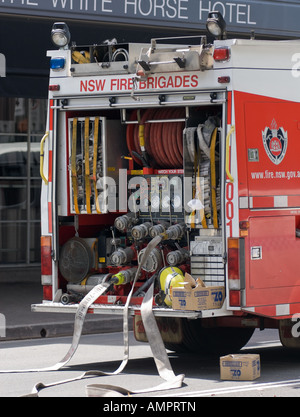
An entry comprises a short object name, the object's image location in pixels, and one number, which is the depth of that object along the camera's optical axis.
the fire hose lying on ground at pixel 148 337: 18.22
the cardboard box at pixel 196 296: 18.52
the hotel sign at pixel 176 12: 30.47
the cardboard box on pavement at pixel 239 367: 18.55
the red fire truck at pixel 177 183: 18.81
